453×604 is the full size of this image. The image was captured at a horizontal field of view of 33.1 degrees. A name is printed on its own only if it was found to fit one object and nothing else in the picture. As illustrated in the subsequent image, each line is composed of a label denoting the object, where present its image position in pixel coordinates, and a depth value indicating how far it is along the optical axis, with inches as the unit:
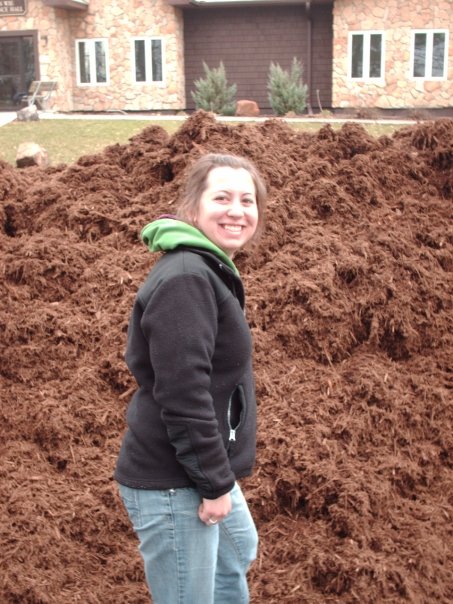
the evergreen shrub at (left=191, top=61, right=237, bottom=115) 799.1
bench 848.3
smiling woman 74.0
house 840.3
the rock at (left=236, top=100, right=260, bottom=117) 788.6
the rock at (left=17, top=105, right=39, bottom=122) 668.1
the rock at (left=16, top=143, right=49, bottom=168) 365.7
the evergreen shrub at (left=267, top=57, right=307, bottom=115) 784.3
